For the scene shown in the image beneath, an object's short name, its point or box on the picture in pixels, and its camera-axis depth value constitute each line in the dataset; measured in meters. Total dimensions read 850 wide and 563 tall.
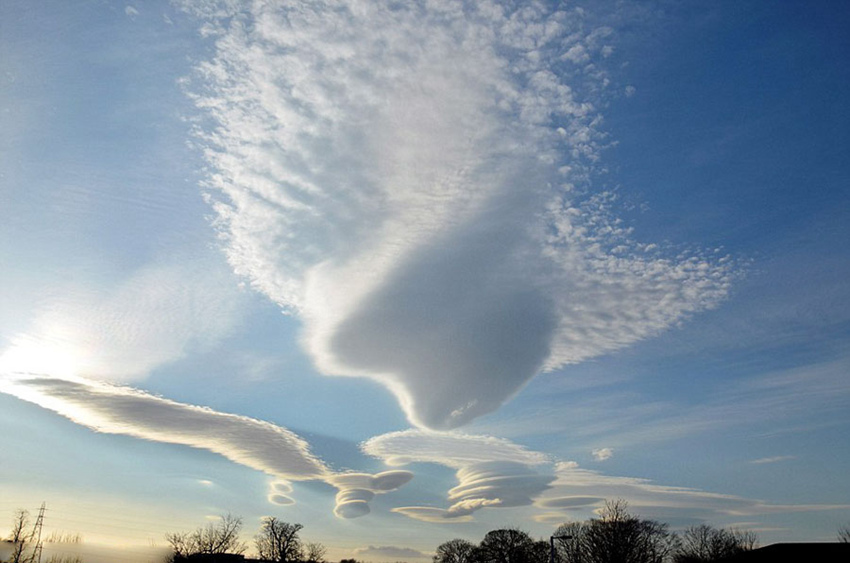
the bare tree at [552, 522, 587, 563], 106.00
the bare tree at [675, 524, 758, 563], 109.88
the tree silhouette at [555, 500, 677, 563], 95.00
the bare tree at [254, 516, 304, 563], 124.62
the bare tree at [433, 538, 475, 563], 146.75
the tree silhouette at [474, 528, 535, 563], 127.38
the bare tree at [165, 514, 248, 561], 107.81
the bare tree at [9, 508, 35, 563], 87.00
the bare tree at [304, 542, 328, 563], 136.00
